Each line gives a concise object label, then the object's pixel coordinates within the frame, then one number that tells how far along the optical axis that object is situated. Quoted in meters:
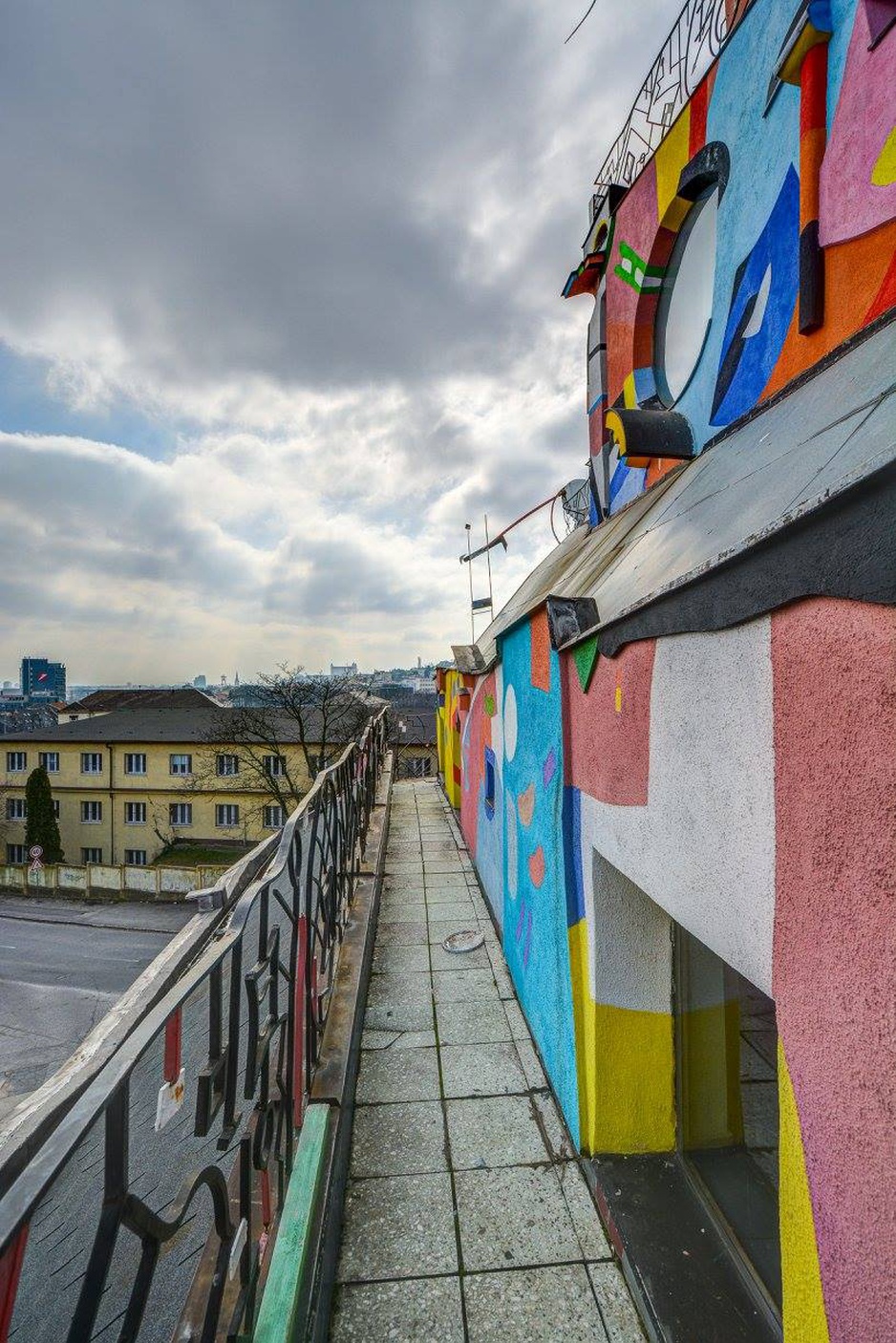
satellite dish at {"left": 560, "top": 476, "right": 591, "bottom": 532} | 8.34
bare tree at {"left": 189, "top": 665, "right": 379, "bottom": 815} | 29.52
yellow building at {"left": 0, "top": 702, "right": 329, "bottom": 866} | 30.77
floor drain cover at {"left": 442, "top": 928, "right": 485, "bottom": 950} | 5.62
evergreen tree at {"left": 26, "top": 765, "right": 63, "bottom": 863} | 29.20
